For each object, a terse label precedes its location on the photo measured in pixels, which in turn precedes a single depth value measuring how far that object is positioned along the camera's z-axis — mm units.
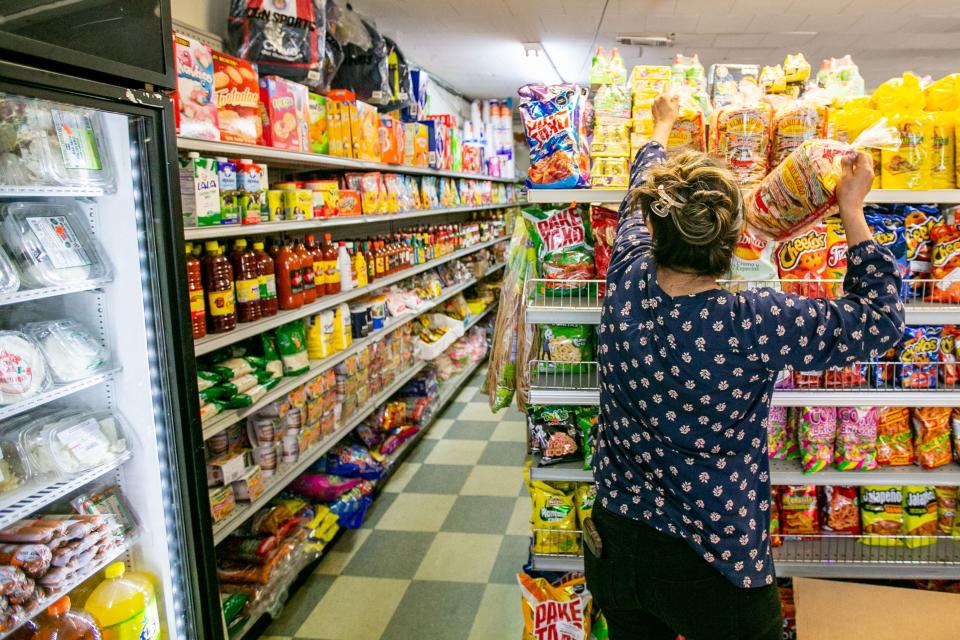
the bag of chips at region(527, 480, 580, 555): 2336
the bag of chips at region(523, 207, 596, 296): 2297
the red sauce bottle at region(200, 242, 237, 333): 2576
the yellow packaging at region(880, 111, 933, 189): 2033
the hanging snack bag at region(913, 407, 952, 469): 2283
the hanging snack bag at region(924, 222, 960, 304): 2145
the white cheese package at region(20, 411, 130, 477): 1673
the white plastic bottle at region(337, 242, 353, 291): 3820
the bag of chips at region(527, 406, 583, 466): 2311
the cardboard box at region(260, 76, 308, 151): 2949
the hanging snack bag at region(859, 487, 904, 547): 2359
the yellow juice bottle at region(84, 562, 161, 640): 1778
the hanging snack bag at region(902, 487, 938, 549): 2352
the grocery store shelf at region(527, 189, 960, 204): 2031
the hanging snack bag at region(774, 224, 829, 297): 2082
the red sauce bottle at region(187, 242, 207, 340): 2439
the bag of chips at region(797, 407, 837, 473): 2250
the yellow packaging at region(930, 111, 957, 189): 2041
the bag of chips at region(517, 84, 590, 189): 2148
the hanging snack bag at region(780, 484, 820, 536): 2357
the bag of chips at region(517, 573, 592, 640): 2344
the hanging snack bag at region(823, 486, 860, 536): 2371
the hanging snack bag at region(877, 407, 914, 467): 2312
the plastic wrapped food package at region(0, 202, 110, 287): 1630
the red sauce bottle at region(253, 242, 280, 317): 2887
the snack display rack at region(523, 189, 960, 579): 2109
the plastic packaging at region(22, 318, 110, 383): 1698
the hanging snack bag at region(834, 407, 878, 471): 2268
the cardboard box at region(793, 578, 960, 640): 2205
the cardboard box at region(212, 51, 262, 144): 2602
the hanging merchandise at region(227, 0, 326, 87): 2982
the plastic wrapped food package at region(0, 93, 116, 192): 1552
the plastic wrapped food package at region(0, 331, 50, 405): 1537
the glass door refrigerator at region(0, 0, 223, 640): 1534
